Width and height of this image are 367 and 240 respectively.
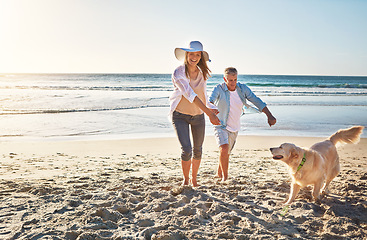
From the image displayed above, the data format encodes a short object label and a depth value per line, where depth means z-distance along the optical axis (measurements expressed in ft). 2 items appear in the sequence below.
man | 15.66
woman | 12.88
